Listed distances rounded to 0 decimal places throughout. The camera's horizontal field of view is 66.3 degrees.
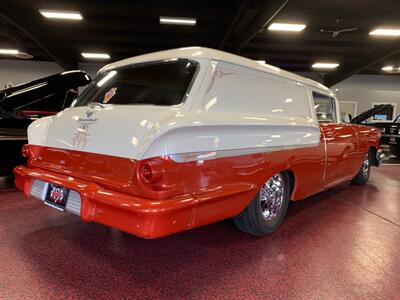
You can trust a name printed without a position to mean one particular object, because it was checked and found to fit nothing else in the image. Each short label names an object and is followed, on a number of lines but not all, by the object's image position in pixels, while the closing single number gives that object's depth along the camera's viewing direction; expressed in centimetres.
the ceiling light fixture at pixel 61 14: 834
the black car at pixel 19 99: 434
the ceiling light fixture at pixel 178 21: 873
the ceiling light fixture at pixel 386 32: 920
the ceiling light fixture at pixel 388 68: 1490
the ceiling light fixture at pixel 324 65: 1462
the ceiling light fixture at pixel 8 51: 1217
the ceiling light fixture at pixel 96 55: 1333
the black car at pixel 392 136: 938
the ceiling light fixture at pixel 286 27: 894
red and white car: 189
